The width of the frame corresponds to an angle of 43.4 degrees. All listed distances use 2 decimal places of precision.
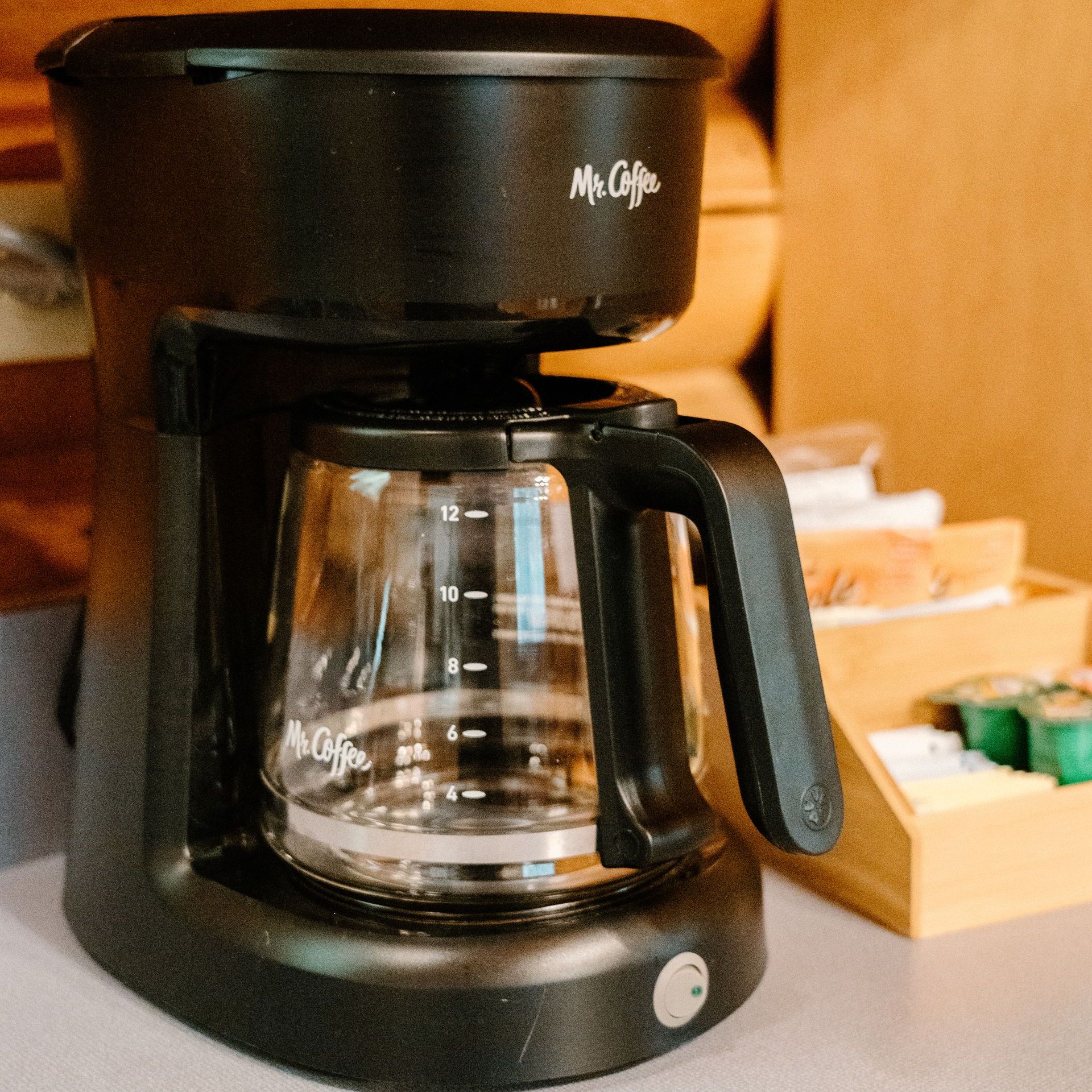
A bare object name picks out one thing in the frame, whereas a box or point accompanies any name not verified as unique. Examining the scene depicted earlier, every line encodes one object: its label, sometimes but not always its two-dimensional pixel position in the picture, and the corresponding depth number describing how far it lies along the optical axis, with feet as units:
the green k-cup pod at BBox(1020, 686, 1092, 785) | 2.53
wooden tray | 2.35
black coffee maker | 1.71
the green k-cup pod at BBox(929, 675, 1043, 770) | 2.68
